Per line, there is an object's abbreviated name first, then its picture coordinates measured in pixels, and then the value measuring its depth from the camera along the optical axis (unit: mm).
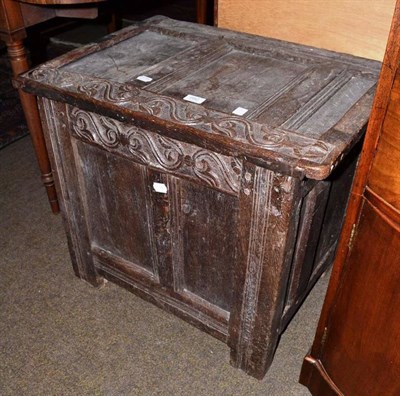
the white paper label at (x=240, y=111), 1274
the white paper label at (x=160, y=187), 1404
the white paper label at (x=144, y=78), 1433
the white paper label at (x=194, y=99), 1321
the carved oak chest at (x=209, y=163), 1201
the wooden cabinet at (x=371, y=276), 983
